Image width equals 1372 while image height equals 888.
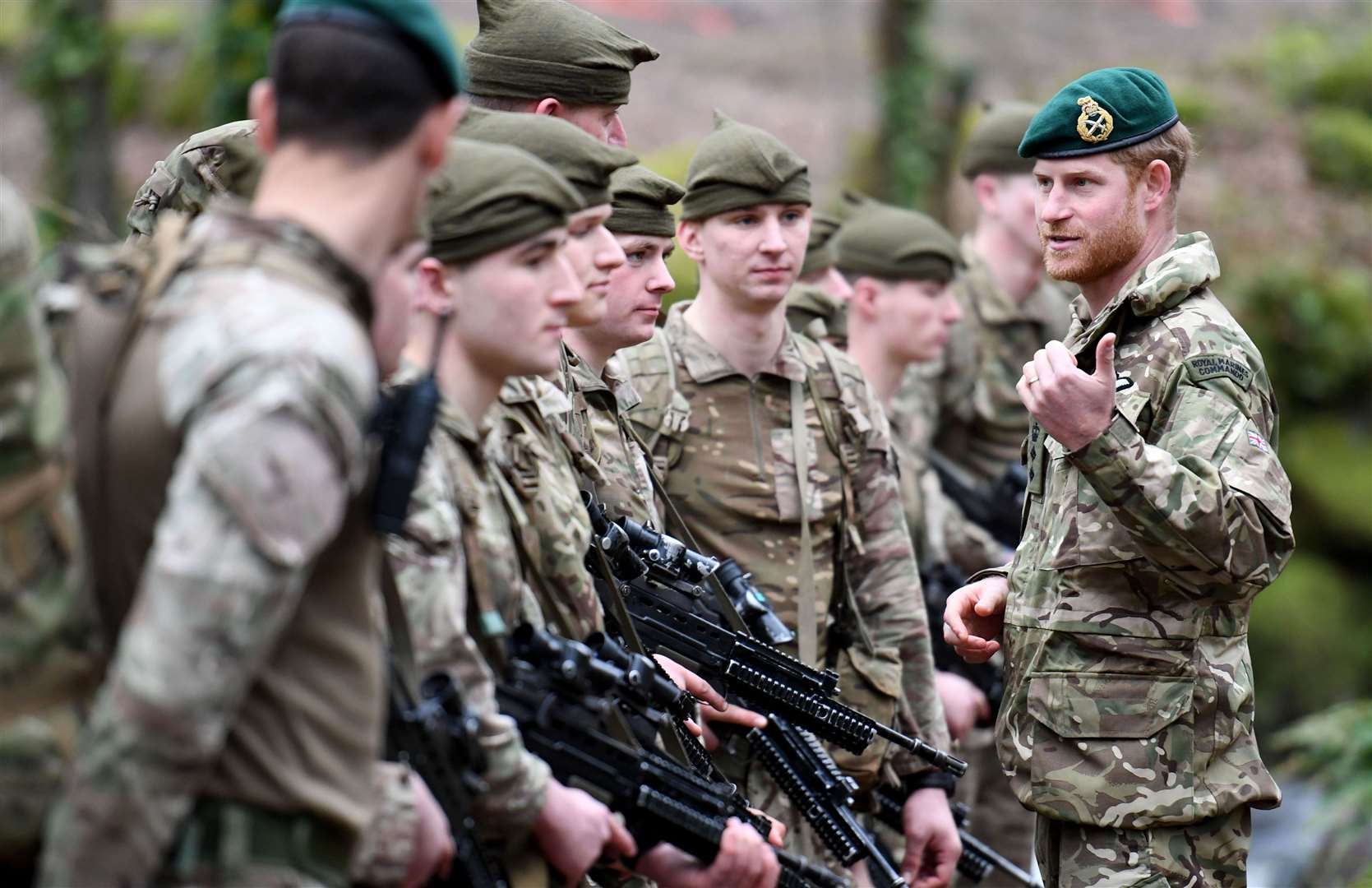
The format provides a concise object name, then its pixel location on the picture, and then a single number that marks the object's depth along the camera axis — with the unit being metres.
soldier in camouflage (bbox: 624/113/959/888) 10.66
